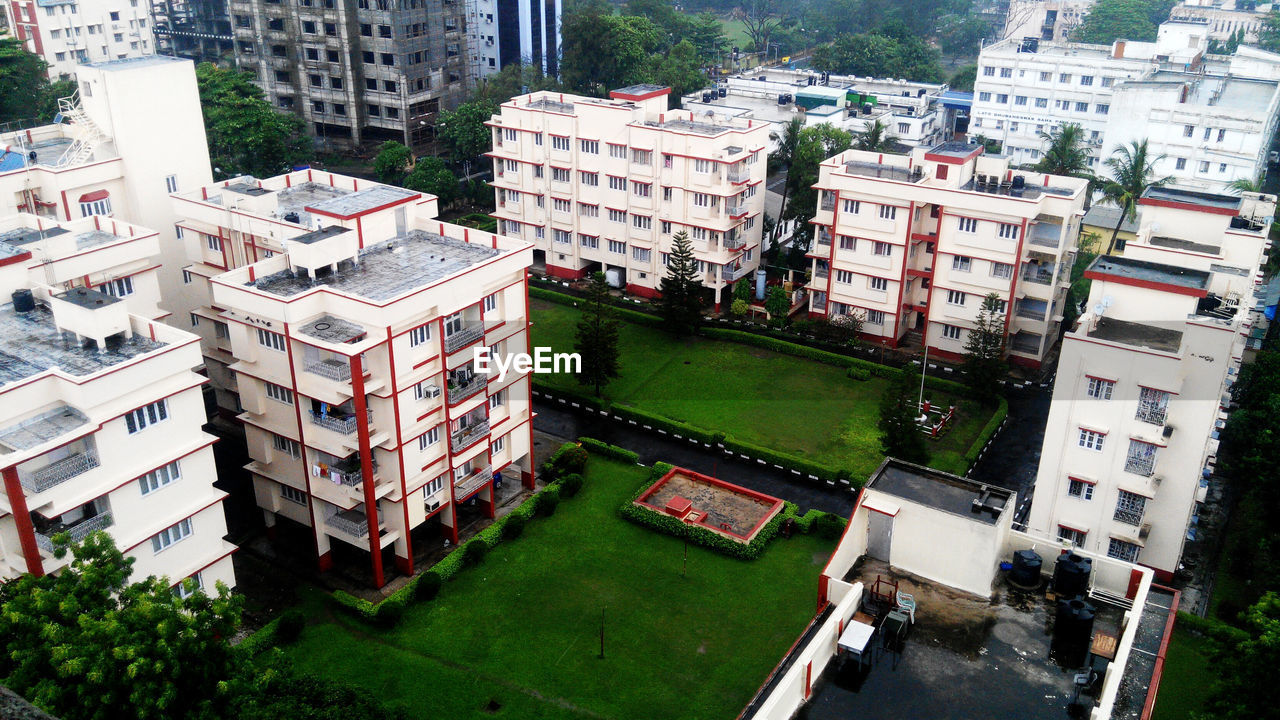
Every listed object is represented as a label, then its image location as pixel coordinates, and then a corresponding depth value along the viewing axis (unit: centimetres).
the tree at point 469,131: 9025
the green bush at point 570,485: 4862
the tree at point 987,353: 5628
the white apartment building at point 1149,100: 8138
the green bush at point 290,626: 3884
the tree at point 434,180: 8306
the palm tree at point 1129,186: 7000
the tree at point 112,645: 2530
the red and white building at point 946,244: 5909
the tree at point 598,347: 5634
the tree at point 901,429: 4762
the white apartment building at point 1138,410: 3994
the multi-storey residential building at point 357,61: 9831
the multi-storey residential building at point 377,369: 3903
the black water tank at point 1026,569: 2944
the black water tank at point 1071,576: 2892
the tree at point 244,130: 8156
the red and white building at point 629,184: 6688
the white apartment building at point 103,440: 3120
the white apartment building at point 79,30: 9931
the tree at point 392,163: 8619
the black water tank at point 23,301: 3803
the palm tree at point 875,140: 7719
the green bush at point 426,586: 4134
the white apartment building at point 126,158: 4947
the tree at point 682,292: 6425
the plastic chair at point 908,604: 2794
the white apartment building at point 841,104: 9238
